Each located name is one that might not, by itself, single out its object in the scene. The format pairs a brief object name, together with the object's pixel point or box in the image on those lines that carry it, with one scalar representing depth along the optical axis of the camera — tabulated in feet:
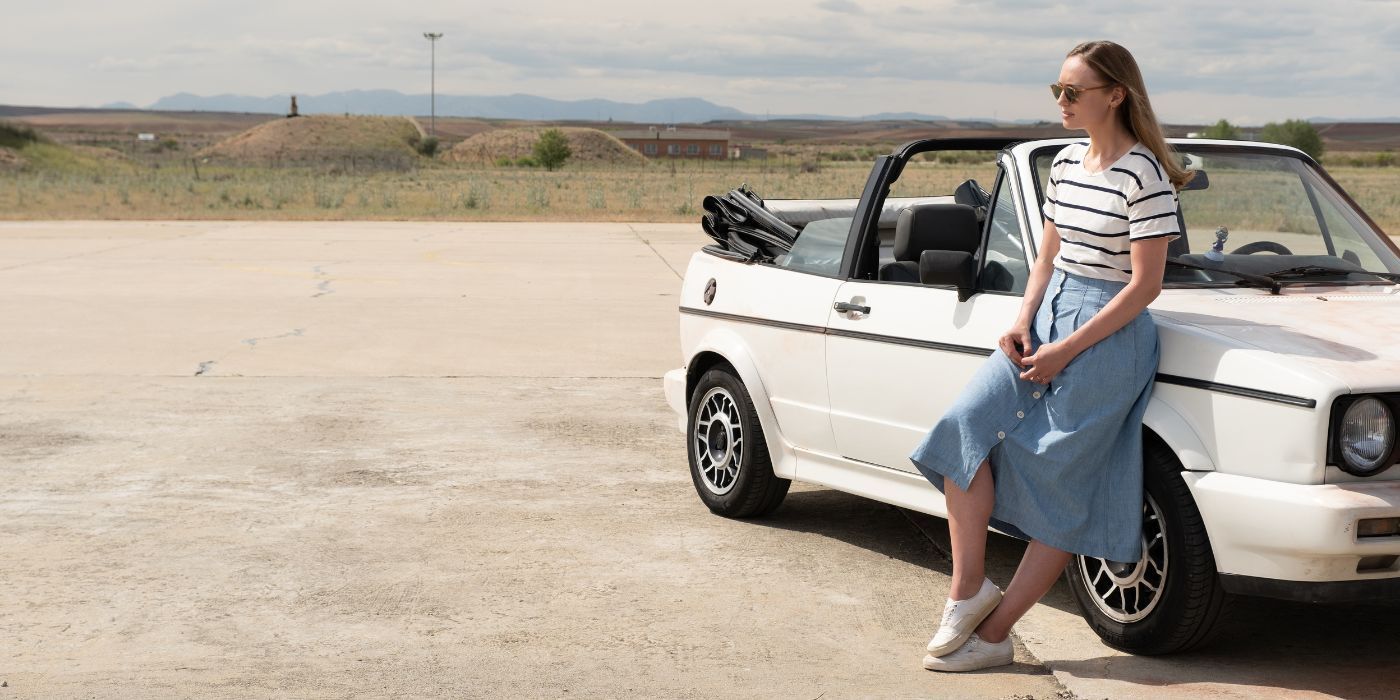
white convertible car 14.23
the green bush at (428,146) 442.50
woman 14.70
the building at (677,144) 610.65
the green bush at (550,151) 350.64
